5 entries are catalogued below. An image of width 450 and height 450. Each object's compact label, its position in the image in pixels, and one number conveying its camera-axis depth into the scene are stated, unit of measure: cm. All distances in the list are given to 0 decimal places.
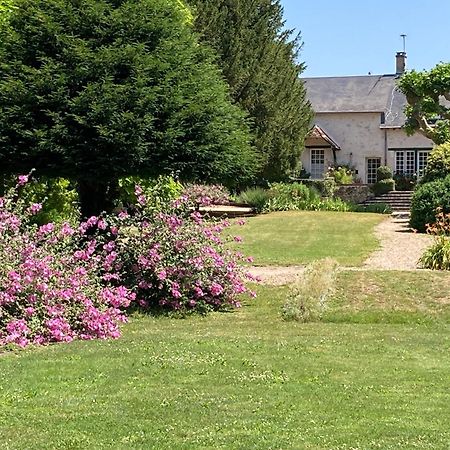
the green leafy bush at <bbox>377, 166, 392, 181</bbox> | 3944
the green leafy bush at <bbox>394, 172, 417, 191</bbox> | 4034
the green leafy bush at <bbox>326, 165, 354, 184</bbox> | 4131
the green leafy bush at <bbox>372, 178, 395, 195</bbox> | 3841
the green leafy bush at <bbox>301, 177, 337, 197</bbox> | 3784
